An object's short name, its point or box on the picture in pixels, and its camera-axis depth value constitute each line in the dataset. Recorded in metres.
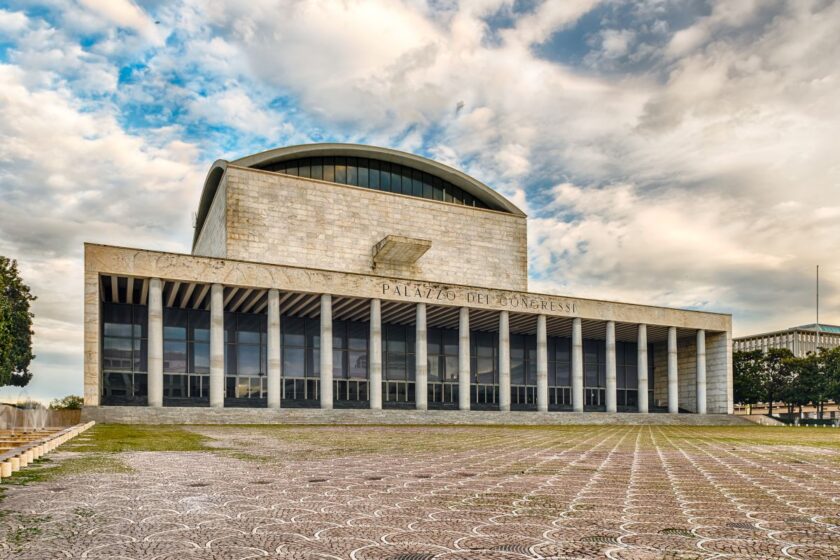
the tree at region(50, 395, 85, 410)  56.28
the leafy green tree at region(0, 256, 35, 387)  52.44
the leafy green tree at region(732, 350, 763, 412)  75.12
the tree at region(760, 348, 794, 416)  75.44
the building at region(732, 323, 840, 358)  160.62
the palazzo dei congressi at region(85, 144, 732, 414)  46.91
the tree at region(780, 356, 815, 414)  74.44
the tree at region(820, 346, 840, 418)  73.00
